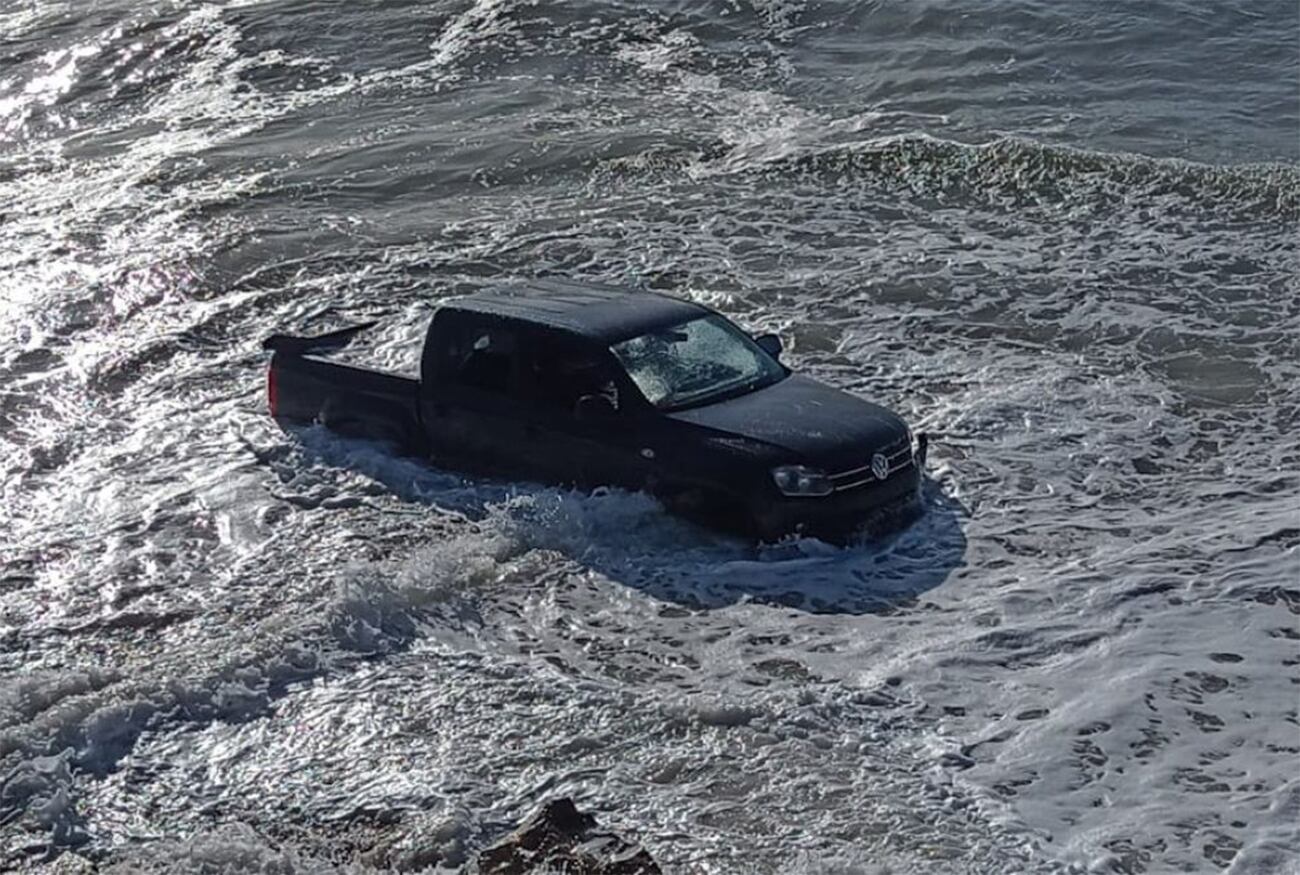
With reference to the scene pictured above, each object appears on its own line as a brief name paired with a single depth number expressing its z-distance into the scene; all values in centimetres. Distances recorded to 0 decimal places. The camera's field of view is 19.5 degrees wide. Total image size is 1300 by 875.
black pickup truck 2373
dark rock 1627
